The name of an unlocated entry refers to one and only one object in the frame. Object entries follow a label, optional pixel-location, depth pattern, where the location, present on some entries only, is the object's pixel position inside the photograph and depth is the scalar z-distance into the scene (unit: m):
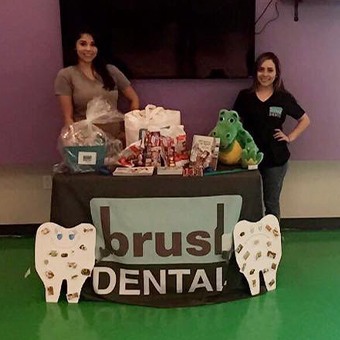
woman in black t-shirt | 3.71
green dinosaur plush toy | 3.23
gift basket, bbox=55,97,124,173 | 3.15
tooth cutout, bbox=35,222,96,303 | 3.08
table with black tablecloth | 3.07
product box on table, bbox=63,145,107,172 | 3.14
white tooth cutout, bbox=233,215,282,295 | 3.13
